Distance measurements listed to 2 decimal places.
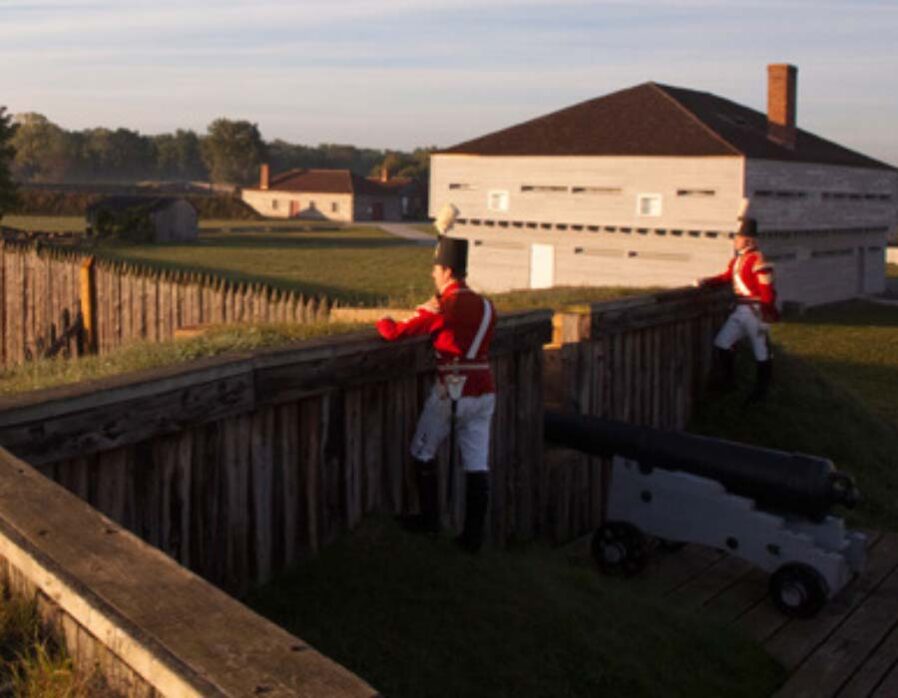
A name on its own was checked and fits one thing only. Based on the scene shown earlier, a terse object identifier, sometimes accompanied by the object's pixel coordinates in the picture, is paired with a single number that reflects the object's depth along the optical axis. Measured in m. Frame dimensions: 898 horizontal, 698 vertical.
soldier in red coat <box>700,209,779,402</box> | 11.48
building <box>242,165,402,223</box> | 113.88
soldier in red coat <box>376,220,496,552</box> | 6.61
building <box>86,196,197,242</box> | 71.50
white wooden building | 36.44
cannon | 7.38
